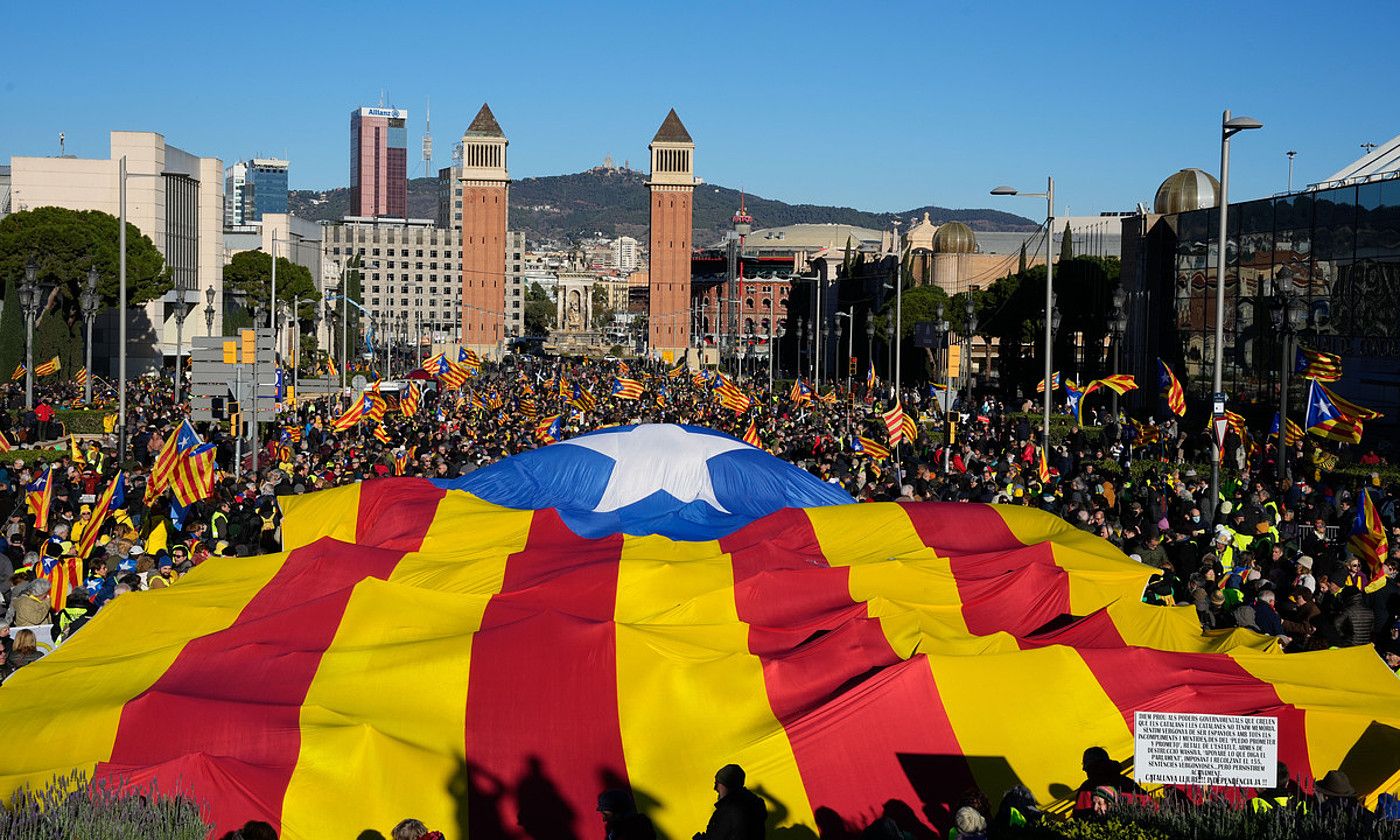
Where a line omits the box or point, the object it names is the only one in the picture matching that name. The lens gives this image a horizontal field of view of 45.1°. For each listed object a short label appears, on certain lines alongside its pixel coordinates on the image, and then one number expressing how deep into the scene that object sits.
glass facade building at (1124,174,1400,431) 39.44
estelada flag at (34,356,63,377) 48.48
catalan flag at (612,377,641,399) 47.62
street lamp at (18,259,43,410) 41.62
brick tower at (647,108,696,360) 164.38
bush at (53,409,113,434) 45.09
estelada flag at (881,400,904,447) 32.47
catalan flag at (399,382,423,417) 41.38
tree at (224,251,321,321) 101.81
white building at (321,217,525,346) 175.54
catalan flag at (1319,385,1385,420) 25.69
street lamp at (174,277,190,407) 50.19
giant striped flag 9.95
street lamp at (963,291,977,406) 46.55
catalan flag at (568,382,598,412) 47.06
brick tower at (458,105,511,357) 162.62
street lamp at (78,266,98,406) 40.97
